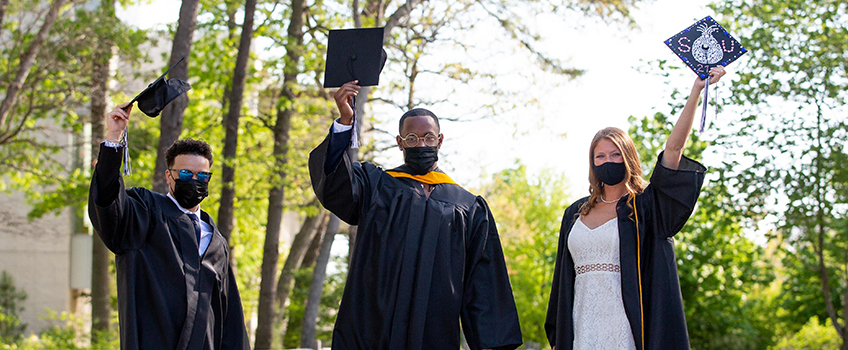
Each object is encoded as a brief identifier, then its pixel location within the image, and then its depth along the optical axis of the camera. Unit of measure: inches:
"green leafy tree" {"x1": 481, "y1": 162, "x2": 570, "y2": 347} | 1149.1
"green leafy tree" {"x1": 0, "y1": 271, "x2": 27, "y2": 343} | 782.6
